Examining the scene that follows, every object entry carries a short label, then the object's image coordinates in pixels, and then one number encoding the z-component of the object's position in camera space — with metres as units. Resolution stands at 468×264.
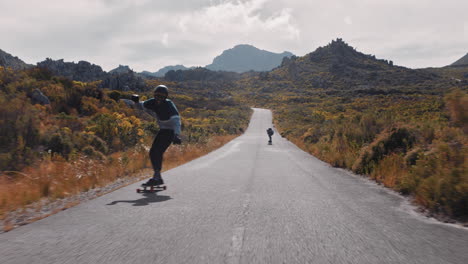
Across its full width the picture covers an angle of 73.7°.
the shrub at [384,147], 9.70
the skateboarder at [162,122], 7.02
